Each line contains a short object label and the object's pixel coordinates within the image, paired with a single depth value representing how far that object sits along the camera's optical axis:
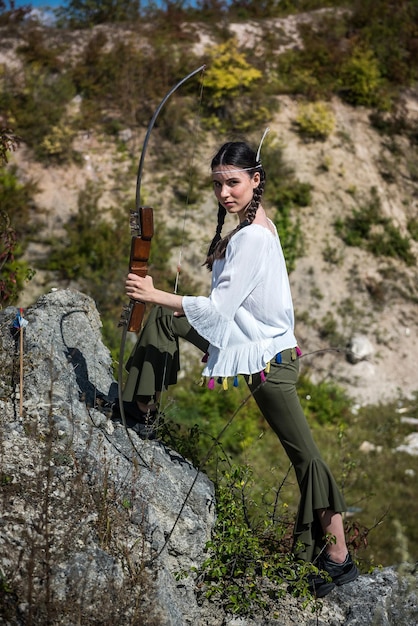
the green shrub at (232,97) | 12.11
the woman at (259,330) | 3.34
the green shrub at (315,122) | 12.23
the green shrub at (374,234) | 11.16
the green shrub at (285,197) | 10.94
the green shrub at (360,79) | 12.72
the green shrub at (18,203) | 10.13
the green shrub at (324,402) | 8.91
